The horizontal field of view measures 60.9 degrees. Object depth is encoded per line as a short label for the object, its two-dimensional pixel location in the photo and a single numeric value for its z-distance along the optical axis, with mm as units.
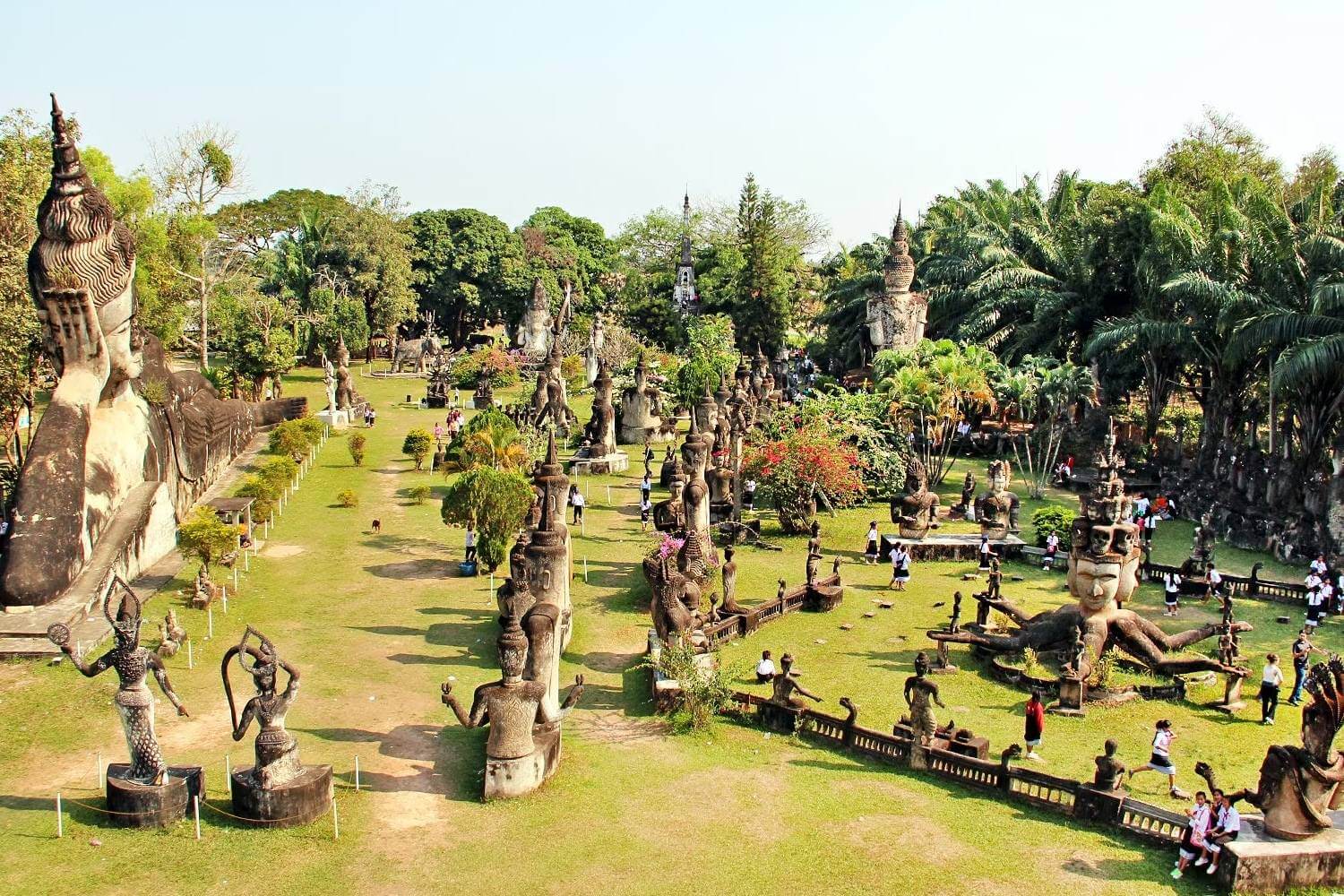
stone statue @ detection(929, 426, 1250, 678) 19031
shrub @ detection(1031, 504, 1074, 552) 28141
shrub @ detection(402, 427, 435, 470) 38375
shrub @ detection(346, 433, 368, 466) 38281
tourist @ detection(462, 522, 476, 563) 25875
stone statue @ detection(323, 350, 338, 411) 44719
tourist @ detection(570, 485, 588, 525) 30766
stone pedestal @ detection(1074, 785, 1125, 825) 13906
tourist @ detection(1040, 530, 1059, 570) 26969
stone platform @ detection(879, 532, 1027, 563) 27688
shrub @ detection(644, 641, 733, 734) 17109
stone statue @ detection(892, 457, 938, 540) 29000
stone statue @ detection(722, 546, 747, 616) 22109
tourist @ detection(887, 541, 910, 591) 25172
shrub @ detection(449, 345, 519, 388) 57375
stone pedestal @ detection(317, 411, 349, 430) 45062
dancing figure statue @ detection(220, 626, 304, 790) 13891
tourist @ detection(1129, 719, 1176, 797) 15227
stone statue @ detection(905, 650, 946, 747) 15652
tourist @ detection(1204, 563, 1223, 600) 24172
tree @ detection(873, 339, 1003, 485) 35000
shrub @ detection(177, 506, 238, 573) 22266
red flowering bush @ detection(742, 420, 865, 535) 29656
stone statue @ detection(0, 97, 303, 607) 20469
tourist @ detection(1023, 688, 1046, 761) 16109
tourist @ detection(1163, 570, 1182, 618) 23141
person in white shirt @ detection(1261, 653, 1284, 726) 17328
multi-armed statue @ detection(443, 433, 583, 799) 14680
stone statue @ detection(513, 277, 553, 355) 71062
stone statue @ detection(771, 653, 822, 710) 16984
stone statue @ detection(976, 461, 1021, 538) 28938
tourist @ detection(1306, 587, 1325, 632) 22078
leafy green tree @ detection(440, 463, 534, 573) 24438
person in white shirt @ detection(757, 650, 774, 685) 18703
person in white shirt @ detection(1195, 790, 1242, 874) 12875
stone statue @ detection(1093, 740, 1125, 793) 13953
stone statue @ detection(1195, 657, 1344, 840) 12680
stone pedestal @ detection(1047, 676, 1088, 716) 17891
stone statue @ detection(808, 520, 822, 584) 23817
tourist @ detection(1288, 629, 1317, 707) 18125
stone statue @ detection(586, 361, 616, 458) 38594
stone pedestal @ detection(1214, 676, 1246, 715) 17953
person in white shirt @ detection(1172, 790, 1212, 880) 12922
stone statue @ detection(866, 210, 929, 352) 52812
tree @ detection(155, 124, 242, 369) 52938
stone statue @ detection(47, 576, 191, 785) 14008
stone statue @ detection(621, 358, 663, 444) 44219
